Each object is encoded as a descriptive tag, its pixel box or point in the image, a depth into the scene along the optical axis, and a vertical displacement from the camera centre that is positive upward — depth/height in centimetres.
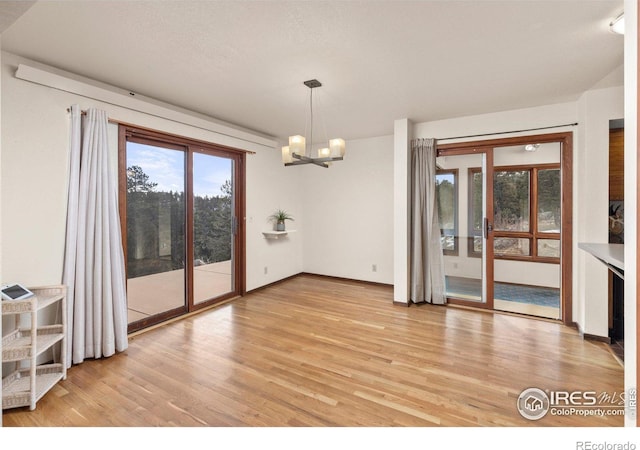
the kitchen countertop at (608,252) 157 -20
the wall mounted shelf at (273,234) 524 -20
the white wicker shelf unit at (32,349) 206 -93
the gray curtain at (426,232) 433 -15
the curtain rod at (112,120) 278 +107
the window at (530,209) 489 +22
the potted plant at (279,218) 545 +9
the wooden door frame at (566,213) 359 +11
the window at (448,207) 439 +23
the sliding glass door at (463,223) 420 -1
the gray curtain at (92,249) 267 -24
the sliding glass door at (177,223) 339 +1
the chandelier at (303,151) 307 +78
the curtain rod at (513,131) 359 +120
